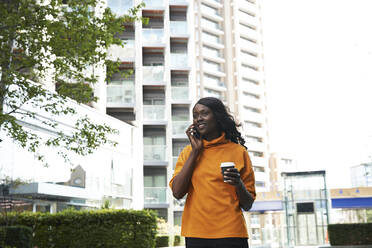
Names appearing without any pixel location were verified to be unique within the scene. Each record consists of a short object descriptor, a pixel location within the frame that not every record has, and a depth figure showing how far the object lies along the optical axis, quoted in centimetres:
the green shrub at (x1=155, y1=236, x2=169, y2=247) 2416
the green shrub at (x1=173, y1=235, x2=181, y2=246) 2770
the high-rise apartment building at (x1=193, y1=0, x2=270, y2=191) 6269
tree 988
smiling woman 232
